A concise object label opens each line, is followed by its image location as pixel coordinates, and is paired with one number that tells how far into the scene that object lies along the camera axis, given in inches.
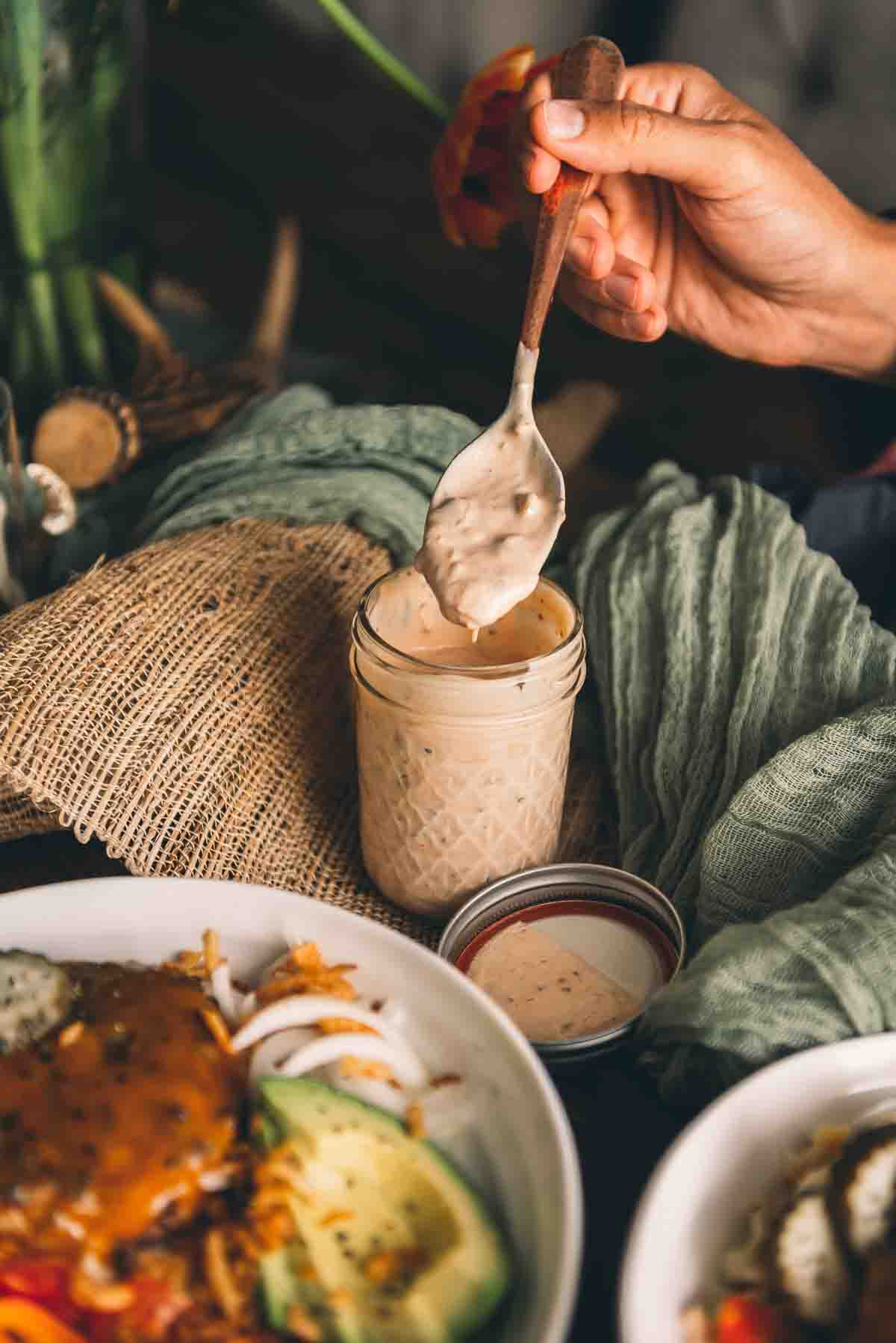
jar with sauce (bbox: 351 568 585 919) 34.3
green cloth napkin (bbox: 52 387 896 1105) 30.3
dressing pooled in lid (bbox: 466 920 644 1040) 33.8
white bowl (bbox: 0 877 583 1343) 24.3
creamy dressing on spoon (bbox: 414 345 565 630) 33.5
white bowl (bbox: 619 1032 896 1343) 23.2
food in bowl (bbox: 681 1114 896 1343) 22.7
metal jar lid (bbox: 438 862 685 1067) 34.8
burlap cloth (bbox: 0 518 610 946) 37.0
